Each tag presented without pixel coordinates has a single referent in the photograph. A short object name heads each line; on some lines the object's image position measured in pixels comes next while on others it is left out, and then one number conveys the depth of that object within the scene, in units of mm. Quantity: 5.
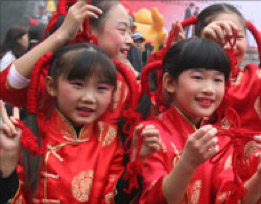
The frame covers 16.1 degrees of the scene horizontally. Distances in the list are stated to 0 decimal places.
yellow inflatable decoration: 6181
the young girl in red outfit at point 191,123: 2057
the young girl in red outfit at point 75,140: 2095
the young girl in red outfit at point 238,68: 2212
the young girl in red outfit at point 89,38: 2176
